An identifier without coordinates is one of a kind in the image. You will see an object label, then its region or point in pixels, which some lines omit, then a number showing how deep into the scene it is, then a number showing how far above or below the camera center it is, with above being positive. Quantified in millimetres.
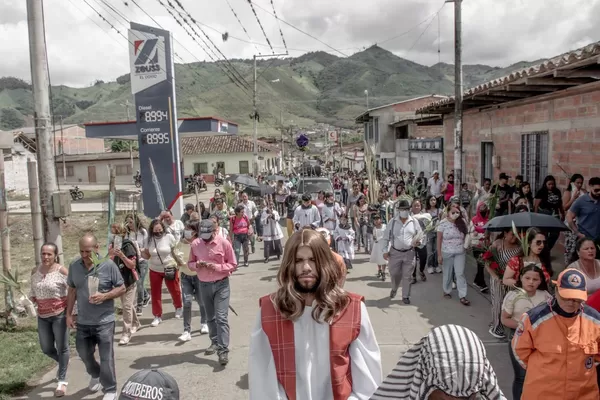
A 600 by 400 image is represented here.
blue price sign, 11523 +1227
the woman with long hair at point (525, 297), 4582 -1218
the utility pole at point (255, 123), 26672 +2268
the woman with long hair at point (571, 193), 8163 -636
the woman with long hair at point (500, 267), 5855 -1233
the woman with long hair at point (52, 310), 5340 -1395
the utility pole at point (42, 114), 6801 +746
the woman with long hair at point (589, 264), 4742 -988
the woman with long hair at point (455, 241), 8148 -1258
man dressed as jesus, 2648 -903
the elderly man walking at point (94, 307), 5117 -1333
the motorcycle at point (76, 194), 32156 -1481
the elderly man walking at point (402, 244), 8305 -1305
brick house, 8961 +834
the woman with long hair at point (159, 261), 7418 -1304
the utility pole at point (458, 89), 12727 +1702
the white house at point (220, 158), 49031 +782
